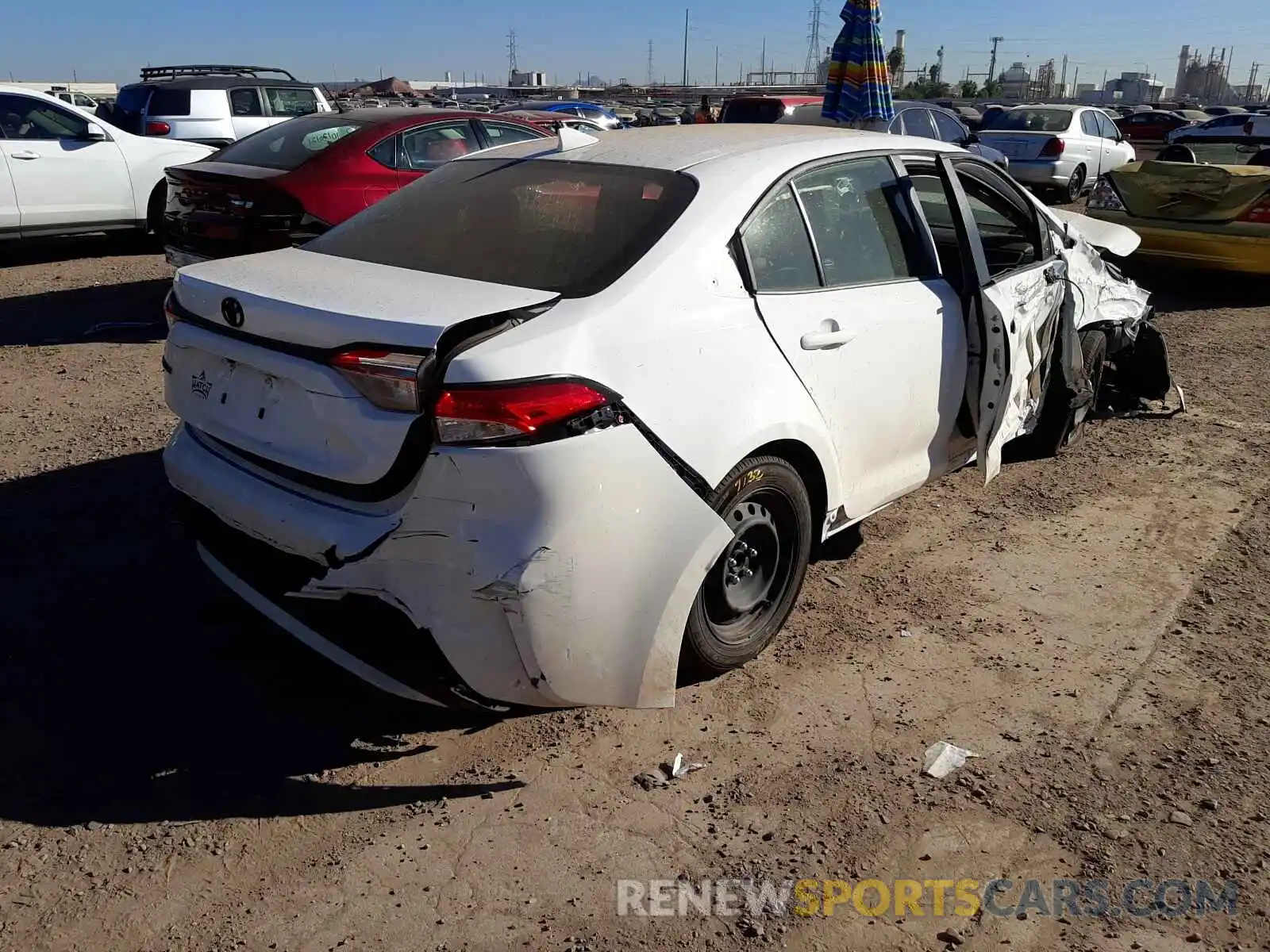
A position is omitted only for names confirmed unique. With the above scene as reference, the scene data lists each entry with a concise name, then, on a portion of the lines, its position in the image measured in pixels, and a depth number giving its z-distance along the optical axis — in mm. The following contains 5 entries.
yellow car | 8734
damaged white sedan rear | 2635
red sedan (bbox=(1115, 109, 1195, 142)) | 35719
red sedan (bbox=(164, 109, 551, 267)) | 7410
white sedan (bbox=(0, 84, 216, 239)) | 9844
